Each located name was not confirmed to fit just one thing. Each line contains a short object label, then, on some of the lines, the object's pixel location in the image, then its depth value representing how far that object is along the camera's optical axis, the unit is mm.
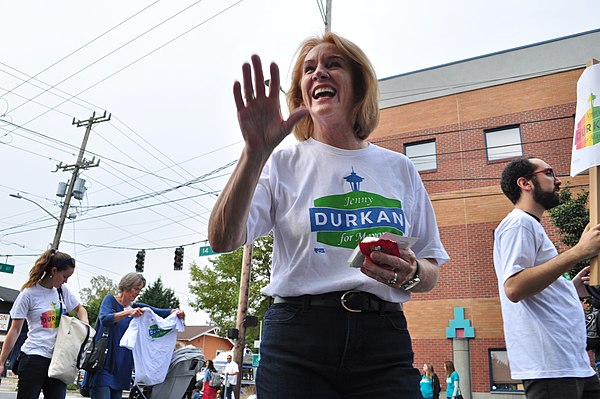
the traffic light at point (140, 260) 26438
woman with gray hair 5398
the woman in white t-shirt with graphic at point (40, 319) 4926
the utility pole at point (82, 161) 25273
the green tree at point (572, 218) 15594
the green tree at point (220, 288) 36531
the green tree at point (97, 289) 64644
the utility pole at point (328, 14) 15984
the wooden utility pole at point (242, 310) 16302
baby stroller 6732
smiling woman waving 1567
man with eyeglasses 2625
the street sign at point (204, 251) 21256
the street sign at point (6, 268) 26383
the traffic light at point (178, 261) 25078
